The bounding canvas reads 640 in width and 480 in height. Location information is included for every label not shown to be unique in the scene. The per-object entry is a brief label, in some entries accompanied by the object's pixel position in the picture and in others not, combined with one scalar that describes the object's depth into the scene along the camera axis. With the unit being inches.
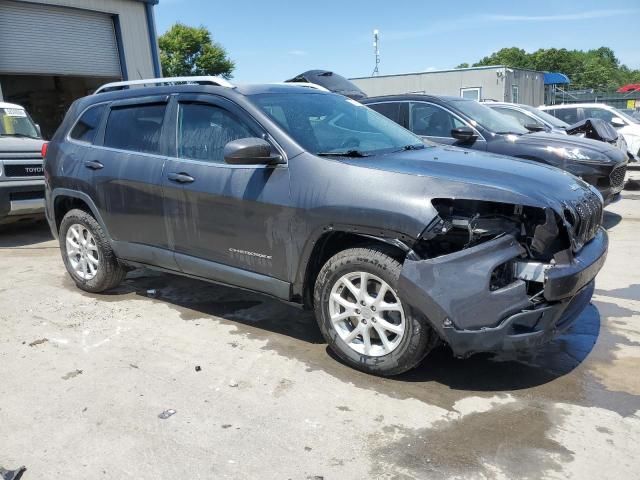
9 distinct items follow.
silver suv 300.8
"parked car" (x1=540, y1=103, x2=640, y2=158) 521.3
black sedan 278.2
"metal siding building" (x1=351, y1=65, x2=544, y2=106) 1003.9
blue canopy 1283.2
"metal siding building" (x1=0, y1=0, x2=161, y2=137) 592.4
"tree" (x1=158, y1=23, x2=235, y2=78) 1996.8
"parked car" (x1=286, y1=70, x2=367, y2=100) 416.2
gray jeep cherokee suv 120.1
